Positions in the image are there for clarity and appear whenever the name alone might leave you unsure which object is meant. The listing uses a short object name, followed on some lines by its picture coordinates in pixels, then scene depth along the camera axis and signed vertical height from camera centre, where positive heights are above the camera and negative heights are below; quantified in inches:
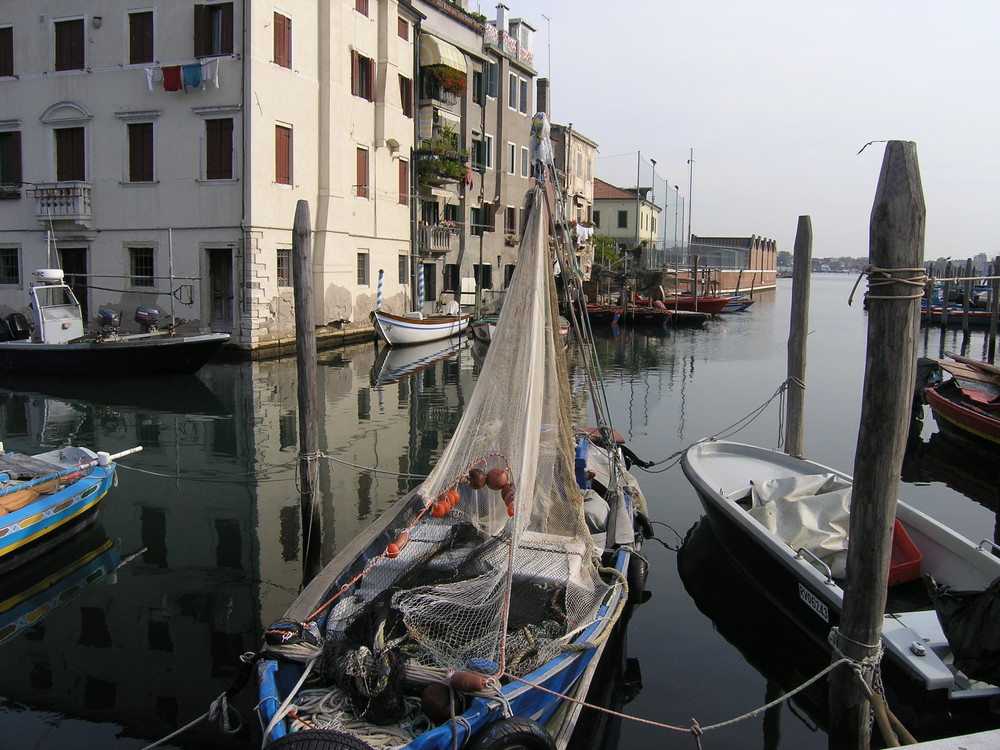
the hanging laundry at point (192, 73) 816.3 +200.1
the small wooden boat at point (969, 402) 526.3 -78.5
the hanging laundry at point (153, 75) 837.8 +202.7
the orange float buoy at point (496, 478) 234.5 -57.4
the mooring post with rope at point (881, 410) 167.0 -25.7
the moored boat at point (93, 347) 710.5 -67.7
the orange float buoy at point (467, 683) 166.7 -83.0
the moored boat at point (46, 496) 303.1 -89.7
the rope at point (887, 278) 166.6 +2.2
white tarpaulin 270.1 -80.7
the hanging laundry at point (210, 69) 815.1 +204.3
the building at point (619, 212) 2351.0 +205.4
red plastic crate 255.8 -86.0
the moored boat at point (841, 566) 200.7 -88.2
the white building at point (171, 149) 831.7 +130.8
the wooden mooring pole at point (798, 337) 356.2 -22.8
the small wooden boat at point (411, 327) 987.3 -63.3
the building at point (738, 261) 2498.4 +83.1
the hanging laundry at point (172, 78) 824.3 +196.7
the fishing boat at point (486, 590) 167.9 -82.9
